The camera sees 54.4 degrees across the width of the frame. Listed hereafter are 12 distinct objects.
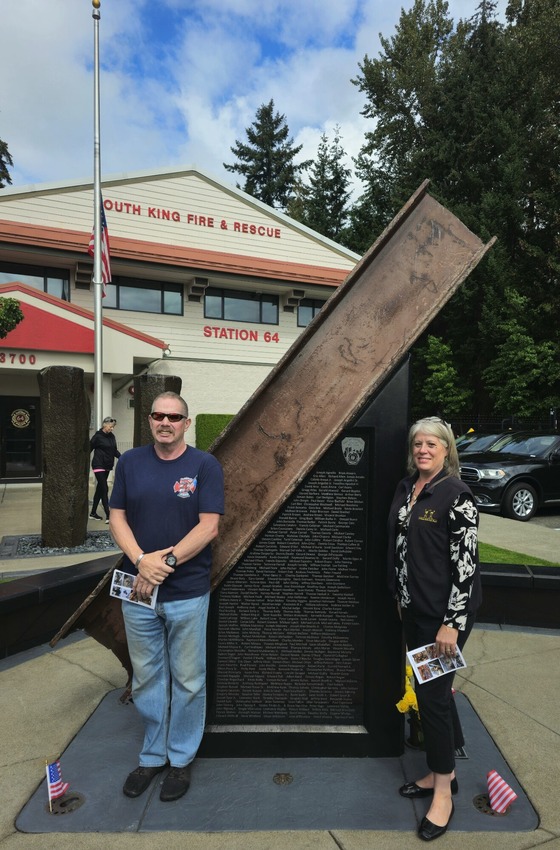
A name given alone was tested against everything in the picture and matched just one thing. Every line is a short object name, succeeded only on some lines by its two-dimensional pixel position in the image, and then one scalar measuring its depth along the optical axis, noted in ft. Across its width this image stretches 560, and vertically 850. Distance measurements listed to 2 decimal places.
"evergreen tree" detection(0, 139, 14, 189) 120.98
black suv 33.71
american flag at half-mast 46.34
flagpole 44.19
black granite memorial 9.02
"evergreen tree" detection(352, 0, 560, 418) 75.66
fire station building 52.70
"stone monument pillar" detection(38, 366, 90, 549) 25.27
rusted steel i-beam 8.87
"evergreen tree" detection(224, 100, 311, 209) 143.33
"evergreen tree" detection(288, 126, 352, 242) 120.47
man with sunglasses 7.98
